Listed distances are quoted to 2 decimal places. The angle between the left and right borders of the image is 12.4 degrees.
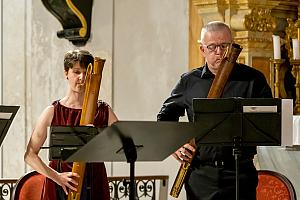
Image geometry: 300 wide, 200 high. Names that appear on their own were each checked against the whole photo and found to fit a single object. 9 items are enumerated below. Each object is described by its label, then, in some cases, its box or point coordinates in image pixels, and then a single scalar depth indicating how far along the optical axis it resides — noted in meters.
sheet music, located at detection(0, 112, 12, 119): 7.46
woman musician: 8.04
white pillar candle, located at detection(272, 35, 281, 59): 11.26
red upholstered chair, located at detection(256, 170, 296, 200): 9.40
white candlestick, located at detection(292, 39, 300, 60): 11.41
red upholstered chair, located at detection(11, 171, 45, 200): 9.11
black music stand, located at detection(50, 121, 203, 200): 6.45
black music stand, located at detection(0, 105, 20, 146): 7.46
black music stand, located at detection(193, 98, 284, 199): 7.15
